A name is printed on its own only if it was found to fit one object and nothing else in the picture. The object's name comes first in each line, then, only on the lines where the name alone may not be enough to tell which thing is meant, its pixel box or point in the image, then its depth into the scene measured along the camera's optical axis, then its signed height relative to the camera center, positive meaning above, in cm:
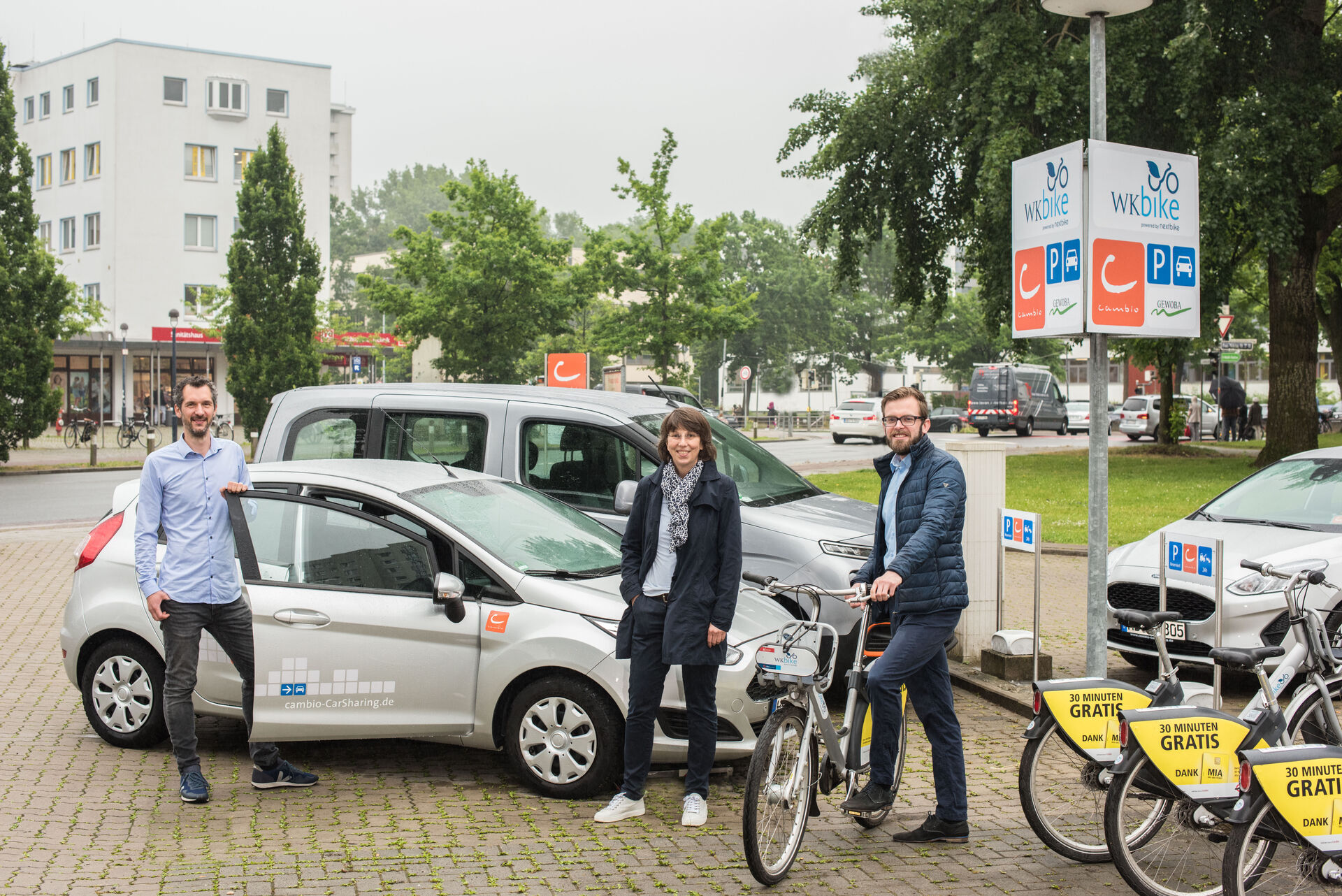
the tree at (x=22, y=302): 2784 +263
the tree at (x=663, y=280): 4119 +490
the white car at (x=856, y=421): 4312 +12
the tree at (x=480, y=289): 3788 +411
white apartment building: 5569 +1120
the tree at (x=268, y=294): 3734 +385
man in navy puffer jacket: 485 -69
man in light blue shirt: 538 -65
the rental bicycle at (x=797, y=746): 444 -125
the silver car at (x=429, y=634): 554 -101
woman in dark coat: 507 -70
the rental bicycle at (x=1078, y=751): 466 -125
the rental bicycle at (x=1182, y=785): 427 -126
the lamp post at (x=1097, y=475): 630 -25
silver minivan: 751 -18
